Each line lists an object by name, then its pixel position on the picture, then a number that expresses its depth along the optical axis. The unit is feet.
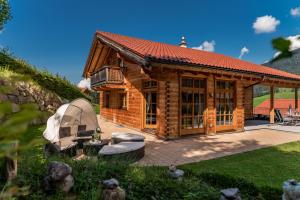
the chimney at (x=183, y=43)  56.70
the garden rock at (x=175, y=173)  13.07
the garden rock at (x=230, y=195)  10.32
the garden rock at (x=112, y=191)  9.72
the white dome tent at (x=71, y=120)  24.95
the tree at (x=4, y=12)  60.12
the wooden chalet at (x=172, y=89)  28.50
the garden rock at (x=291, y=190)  9.80
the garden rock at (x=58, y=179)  10.34
